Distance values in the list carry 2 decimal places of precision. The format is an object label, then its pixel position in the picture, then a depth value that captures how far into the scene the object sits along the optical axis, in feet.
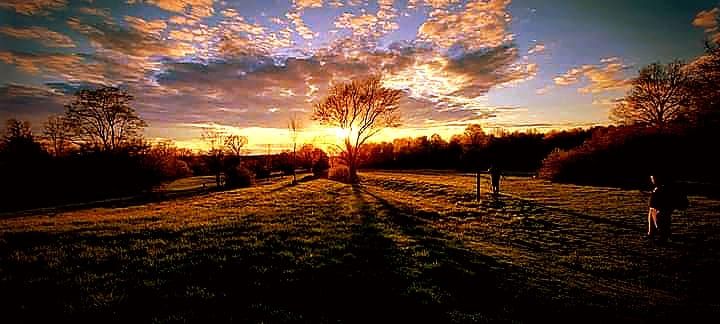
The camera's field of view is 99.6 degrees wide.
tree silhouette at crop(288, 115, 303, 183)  227.40
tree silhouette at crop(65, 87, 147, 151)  123.65
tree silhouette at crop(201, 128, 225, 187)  183.40
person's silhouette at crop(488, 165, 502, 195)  85.10
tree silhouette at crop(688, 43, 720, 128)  76.13
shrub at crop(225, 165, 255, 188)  150.92
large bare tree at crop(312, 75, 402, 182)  147.54
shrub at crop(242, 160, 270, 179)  215.80
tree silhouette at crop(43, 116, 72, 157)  124.22
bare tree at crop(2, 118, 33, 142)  117.08
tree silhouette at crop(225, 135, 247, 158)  226.58
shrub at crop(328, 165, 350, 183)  164.00
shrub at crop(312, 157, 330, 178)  202.43
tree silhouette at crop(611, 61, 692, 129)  131.95
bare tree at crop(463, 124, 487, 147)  300.40
